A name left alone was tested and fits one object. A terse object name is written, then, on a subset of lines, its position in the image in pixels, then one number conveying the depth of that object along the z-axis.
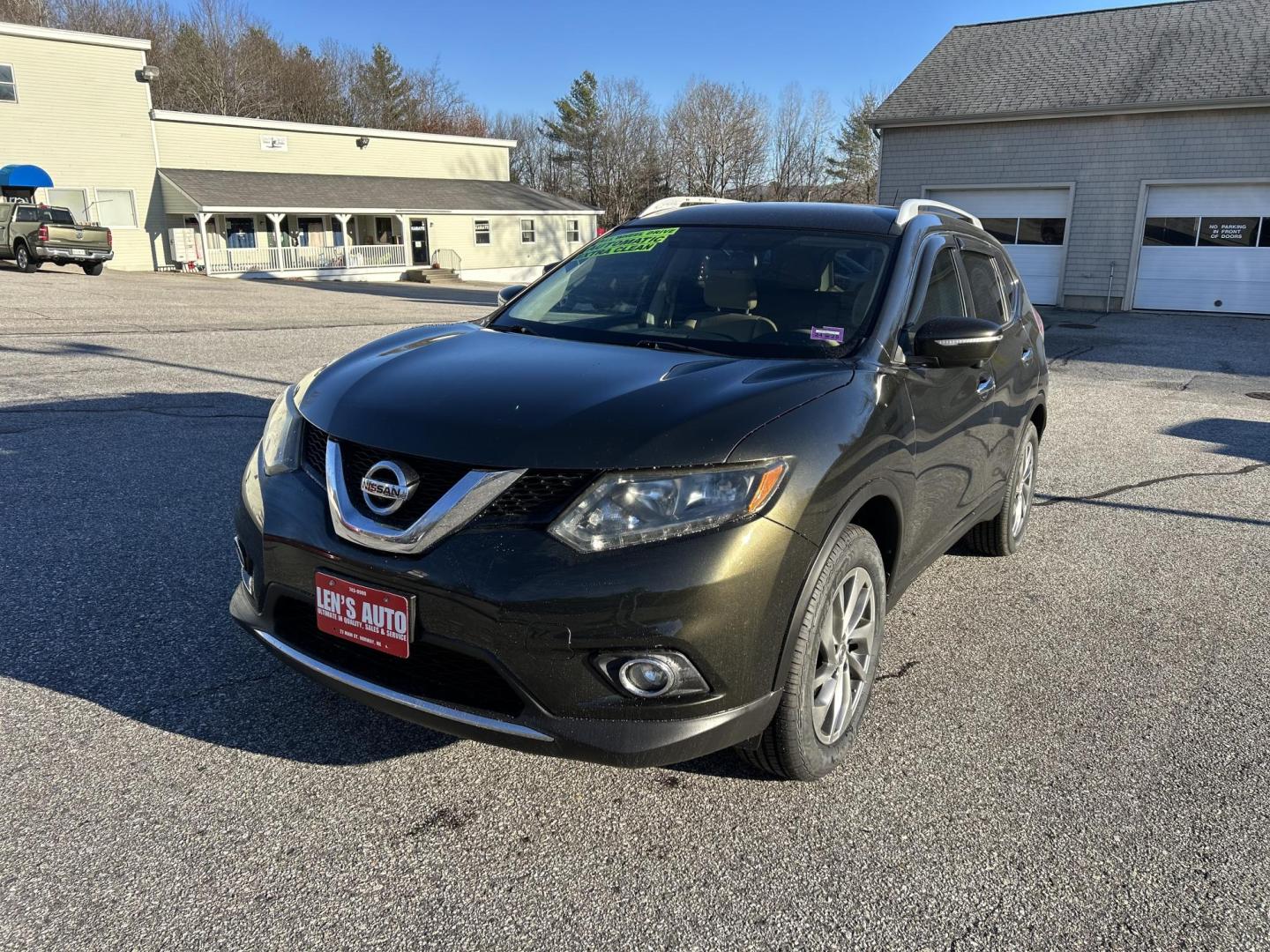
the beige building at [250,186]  30.44
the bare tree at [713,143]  64.69
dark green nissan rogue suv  2.33
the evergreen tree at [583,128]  65.81
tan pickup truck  25.16
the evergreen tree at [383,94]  65.56
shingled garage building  20.36
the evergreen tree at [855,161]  63.75
